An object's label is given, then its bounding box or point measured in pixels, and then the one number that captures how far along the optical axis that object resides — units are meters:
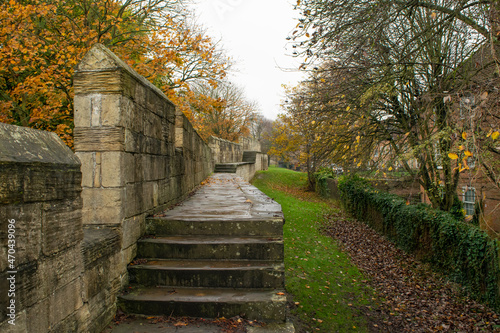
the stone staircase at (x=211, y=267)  2.93
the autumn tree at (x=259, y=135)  52.89
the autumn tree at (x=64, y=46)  6.37
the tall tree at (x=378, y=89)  5.57
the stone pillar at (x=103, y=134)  3.10
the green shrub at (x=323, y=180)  19.06
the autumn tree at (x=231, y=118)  28.86
